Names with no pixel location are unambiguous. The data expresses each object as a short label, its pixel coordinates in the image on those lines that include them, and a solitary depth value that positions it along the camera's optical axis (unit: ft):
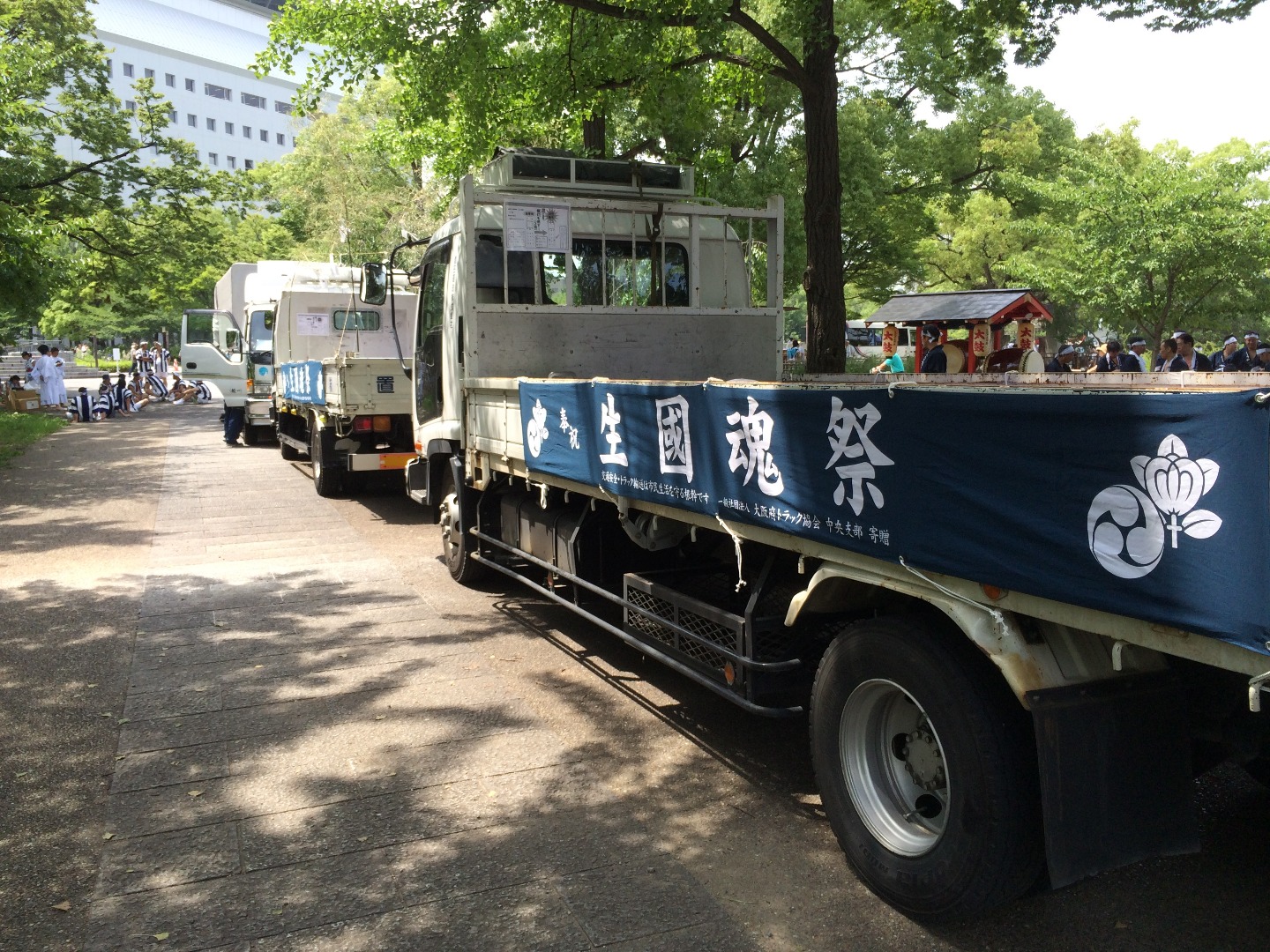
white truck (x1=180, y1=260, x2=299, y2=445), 63.36
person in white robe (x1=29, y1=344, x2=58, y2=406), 90.22
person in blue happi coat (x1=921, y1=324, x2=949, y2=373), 51.47
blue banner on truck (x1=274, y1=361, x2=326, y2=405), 42.27
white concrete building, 272.10
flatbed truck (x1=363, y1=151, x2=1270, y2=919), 7.55
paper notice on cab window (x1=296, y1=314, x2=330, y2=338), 52.13
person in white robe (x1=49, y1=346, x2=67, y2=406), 92.15
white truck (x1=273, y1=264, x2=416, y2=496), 38.34
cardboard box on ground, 87.66
